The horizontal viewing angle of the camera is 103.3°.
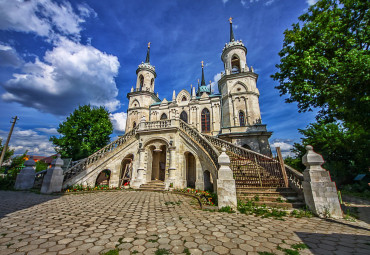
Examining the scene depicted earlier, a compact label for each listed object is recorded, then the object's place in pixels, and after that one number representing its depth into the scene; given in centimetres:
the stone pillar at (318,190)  525
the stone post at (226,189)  601
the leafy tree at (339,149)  1480
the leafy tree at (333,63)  736
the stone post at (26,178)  1090
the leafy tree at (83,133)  1991
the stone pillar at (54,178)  958
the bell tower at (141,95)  2664
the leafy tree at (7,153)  2175
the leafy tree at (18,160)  1888
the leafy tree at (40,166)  1590
